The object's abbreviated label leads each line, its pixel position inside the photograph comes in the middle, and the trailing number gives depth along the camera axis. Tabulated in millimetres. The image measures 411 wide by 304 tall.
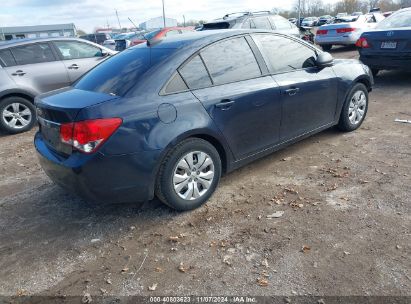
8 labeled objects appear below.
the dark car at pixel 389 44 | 7531
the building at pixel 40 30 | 58281
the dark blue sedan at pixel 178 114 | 3008
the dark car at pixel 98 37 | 32719
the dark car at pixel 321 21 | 46353
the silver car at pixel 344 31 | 13962
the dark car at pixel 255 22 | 10336
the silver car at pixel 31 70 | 6672
